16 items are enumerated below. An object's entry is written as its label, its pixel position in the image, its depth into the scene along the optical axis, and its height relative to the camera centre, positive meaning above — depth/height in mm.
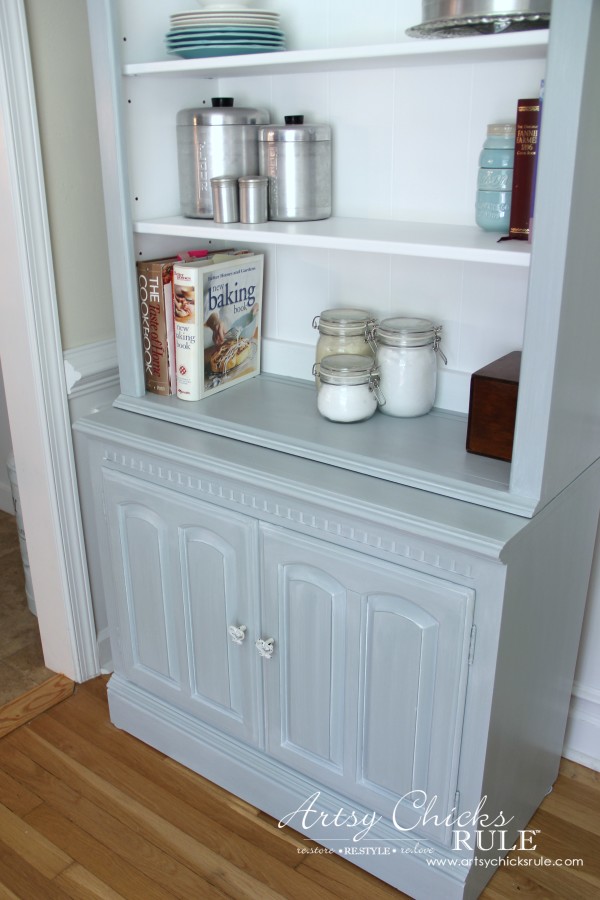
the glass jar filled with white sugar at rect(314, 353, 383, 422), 1607 -497
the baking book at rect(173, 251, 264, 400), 1721 -414
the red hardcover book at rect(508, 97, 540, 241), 1331 -76
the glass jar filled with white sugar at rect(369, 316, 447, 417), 1603 -452
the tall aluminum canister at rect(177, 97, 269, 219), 1701 -52
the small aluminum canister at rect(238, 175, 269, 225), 1653 -153
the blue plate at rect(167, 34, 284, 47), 1558 +138
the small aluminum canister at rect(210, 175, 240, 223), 1670 -155
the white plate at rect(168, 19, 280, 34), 1547 +161
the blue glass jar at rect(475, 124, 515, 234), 1423 -103
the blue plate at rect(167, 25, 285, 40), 1549 +151
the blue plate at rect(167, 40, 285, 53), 1562 +128
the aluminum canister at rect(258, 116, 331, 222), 1653 -95
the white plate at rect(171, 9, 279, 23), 1543 +177
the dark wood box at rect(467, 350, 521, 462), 1436 -483
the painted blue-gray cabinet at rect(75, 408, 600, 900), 1372 -923
